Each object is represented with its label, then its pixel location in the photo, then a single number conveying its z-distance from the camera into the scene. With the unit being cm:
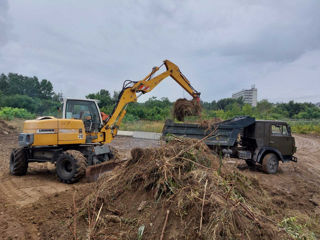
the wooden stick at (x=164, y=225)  286
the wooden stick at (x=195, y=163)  378
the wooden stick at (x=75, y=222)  331
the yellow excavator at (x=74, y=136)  676
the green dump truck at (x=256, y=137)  870
